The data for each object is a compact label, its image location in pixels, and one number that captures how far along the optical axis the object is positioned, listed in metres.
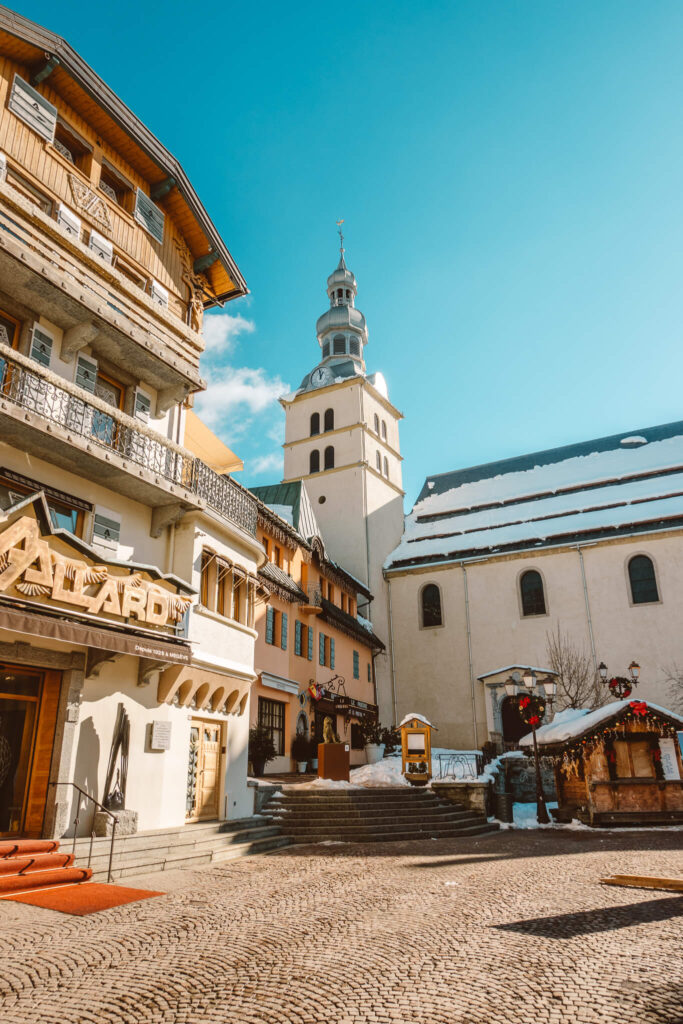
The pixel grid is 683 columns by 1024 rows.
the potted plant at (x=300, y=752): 25.30
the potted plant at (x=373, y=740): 30.77
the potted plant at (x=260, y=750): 21.02
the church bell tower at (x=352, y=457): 41.47
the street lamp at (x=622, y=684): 23.83
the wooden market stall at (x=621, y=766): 19.41
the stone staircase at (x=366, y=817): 16.39
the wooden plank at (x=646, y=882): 9.28
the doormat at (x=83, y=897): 8.16
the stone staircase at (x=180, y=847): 10.46
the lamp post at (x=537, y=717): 20.17
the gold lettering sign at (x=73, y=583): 9.96
